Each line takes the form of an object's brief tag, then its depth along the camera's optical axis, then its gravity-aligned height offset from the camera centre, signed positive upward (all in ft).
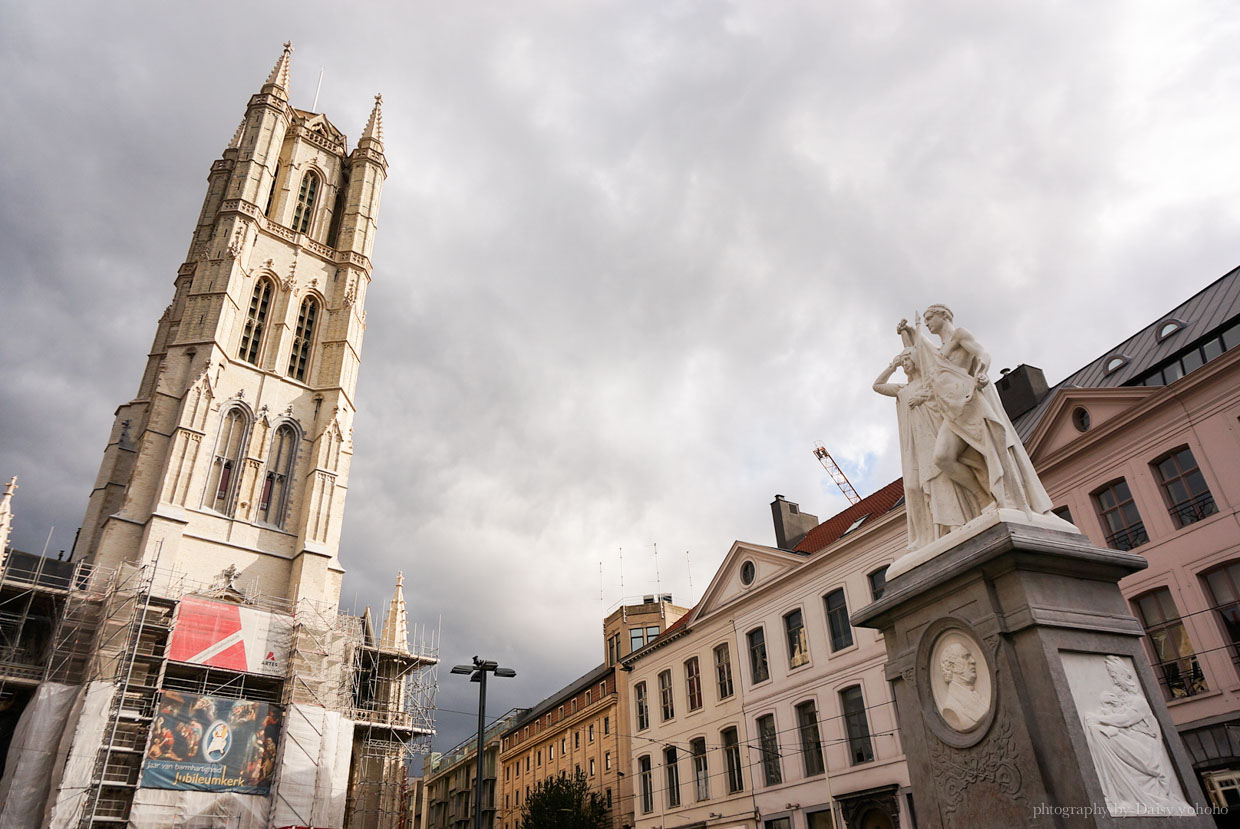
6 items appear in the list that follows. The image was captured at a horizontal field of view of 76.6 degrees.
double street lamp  58.72 +13.88
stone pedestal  16.12 +2.97
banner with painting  80.48 +13.48
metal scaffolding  78.07 +20.59
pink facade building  50.52 +23.10
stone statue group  20.75 +9.87
